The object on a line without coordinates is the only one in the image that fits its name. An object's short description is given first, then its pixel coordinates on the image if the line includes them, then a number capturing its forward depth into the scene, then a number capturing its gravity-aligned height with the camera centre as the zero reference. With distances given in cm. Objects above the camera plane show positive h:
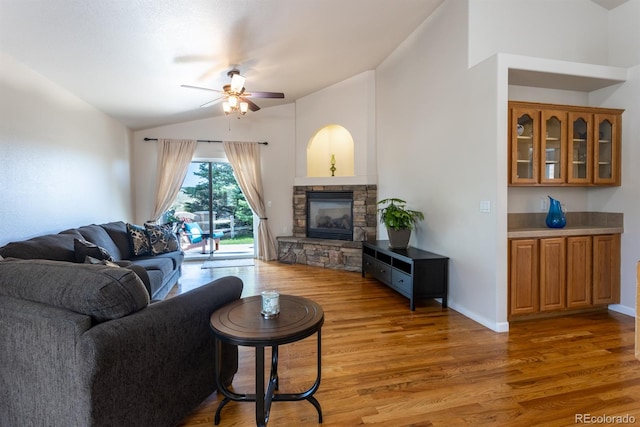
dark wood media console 353 -82
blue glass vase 337 -13
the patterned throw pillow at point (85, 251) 278 -40
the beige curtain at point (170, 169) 598 +73
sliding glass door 636 -5
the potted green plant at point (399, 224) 407 -26
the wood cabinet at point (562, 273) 312 -73
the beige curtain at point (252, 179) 627 +55
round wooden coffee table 153 -64
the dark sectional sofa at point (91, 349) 132 -66
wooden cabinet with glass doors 315 +63
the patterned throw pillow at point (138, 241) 421 -47
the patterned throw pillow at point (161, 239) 439 -48
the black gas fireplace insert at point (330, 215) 588 -19
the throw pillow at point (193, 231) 641 -52
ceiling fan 354 +135
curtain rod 604 +132
